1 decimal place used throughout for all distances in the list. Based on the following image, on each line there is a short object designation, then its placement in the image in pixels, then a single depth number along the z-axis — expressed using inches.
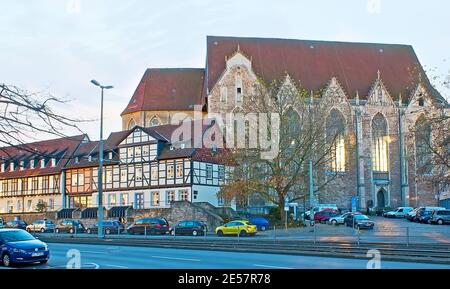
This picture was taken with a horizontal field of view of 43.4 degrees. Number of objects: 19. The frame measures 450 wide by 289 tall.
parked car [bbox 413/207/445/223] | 2024.0
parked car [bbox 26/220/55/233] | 2018.9
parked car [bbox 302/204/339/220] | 2161.7
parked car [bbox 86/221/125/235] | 1798.4
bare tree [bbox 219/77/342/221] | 1841.8
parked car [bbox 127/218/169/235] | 1738.4
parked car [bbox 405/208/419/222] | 2186.9
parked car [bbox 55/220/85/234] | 1929.1
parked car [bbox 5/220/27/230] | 2128.3
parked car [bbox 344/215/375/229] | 1774.1
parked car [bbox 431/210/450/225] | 1936.5
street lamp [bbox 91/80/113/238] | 1381.6
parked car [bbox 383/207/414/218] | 2416.2
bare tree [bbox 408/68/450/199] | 1343.5
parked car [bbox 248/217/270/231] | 1819.6
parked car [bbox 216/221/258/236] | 1603.1
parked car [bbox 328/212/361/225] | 2001.8
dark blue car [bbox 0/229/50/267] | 686.5
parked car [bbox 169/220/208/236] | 1660.9
